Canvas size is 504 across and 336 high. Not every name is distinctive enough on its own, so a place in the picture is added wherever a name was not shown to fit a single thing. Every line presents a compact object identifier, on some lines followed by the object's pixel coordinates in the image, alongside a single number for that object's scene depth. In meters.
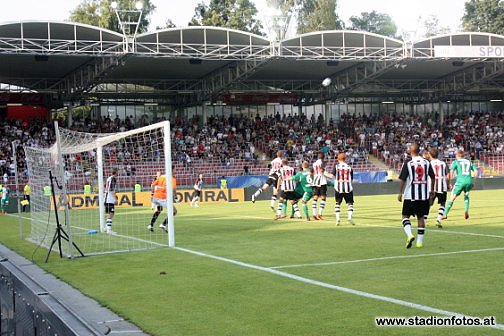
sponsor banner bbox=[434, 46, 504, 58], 45.78
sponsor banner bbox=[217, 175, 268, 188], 42.69
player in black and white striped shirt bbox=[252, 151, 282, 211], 24.40
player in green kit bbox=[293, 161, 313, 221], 21.97
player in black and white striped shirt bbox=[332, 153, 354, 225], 18.89
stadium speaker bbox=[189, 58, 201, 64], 44.75
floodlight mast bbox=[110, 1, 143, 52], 74.26
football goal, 15.77
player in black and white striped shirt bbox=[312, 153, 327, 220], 20.95
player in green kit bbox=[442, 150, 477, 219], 19.61
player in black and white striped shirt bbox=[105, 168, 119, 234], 20.33
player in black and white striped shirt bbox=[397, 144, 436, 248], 13.42
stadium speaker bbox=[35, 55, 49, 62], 41.67
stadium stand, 45.62
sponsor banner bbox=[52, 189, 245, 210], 33.87
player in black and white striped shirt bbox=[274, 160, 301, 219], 22.11
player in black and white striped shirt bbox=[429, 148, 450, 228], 18.84
